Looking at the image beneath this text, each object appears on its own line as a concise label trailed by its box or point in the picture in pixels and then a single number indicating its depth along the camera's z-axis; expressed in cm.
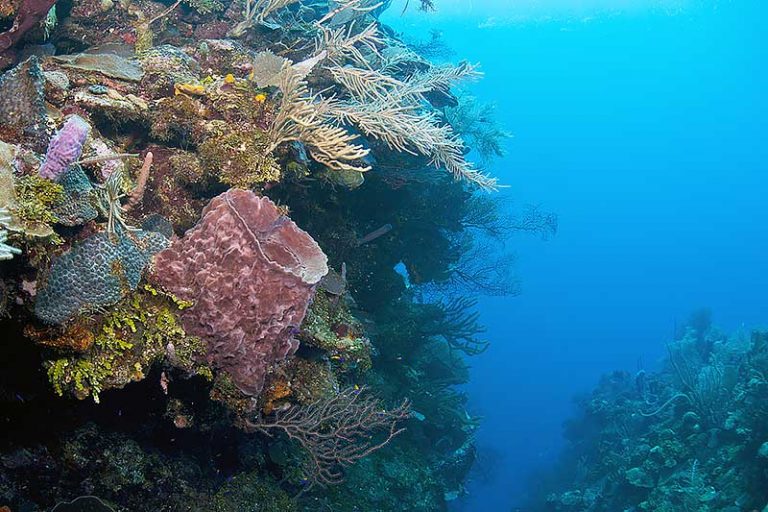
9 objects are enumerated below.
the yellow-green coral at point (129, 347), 233
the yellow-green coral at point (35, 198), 200
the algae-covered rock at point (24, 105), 238
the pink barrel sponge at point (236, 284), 275
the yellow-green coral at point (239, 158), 347
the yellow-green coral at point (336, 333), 422
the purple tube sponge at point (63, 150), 212
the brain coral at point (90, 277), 216
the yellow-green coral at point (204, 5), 547
